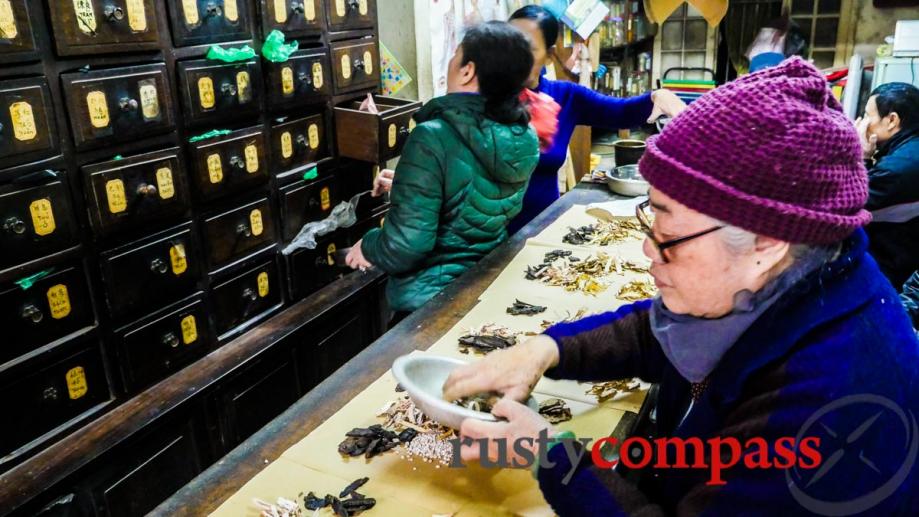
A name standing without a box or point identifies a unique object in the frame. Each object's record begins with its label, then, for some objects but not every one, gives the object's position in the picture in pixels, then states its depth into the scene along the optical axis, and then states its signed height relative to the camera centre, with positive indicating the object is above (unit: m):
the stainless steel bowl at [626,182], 3.09 -0.69
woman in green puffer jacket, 2.07 -0.41
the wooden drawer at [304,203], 2.98 -0.71
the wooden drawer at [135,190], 2.13 -0.46
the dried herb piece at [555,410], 1.48 -0.79
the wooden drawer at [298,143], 2.85 -0.44
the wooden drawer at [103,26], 1.97 +0.05
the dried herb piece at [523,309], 1.96 -0.76
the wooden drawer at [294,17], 2.68 +0.07
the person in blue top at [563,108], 3.16 -0.40
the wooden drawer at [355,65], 3.09 -0.15
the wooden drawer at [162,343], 2.36 -1.02
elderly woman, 0.86 -0.40
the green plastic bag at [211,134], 2.44 -0.33
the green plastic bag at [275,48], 2.67 -0.05
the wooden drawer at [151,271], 2.25 -0.74
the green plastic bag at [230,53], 2.46 -0.06
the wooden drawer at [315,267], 3.12 -1.02
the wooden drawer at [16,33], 1.84 +0.03
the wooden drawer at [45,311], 1.96 -0.74
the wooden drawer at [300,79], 2.76 -0.18
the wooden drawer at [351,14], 3.01 +0.07
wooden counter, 1.26 -0.77
